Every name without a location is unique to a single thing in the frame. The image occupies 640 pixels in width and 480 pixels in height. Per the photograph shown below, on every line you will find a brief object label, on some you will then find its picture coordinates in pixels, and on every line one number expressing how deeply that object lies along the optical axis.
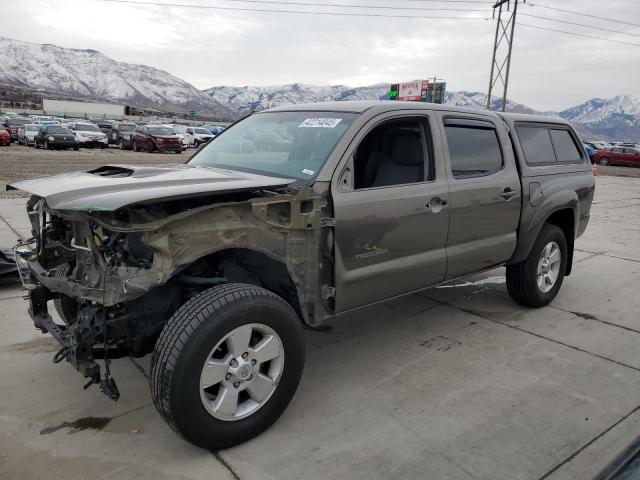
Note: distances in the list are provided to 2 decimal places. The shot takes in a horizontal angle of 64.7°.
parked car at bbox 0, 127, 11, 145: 27.31
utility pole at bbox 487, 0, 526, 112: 39.38
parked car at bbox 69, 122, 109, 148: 29.03
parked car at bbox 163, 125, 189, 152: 28.61
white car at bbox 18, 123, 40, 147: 28.44
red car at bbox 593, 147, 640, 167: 34.00
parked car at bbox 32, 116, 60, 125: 36.61
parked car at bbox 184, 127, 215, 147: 33.09
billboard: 64.00
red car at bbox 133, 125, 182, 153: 27.30
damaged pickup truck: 2.53
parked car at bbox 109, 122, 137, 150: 29.69
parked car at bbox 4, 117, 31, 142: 31.66
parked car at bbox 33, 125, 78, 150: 26.39
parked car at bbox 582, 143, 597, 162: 34.62
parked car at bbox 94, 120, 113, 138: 34.06
